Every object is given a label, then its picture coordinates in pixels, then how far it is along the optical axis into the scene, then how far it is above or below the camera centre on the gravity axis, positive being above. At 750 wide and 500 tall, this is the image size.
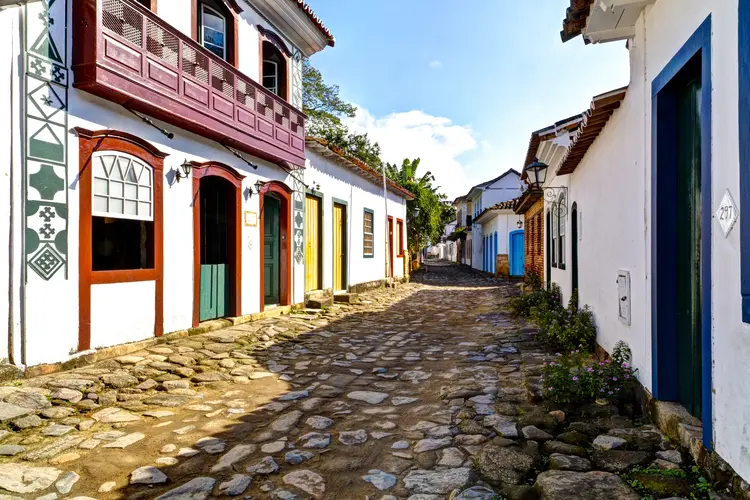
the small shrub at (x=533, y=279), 13.28 -0.84
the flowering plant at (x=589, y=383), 3.87 -1.08
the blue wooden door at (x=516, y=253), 22.70 -0.16
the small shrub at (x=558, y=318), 6.16 -1.05
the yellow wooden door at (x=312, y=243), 11.23 +0.19
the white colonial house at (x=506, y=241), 22.73 +0.39
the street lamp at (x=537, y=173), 9.21 +1.51
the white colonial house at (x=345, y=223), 11.46 +0.79
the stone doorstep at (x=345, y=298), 12.15 -1.18
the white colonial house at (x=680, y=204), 2.28 +0.29
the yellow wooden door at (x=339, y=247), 12.95 +0.11
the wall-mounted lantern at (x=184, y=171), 6.87 +1.16
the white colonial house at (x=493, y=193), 32.56 +3.85
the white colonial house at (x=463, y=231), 38.76 +1.50
